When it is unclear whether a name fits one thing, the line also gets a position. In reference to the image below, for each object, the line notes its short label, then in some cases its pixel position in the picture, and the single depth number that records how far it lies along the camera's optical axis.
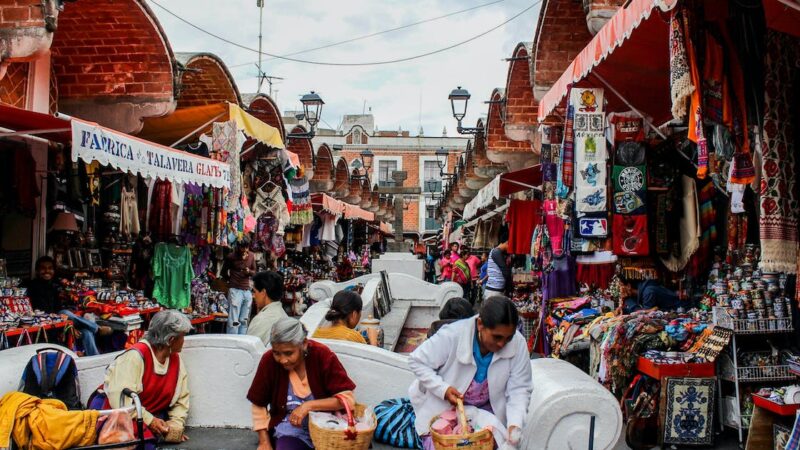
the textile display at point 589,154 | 6.40
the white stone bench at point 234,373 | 4.64
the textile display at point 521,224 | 11.61
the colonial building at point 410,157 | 47.62
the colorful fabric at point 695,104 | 4.16
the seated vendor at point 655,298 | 6.92
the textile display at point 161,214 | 9.42
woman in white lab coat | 3.58
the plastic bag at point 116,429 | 3.99
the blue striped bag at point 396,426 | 4.68
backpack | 4.46
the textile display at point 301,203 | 13.16
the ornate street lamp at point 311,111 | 14.01
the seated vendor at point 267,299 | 5.94
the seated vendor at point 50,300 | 7.59
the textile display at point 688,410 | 5.57
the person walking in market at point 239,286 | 10.83
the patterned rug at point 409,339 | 10.09
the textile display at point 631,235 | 6.50
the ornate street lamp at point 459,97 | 13.57
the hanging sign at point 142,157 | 5.82
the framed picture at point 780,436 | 4.86
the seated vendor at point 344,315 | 5.52
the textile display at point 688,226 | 6.39
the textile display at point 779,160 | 4.23
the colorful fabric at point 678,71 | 4.21
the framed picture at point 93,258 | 8.91
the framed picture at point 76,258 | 8.85
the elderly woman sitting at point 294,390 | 4.10
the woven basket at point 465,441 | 3.24
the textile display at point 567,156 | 6.65
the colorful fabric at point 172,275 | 9.27
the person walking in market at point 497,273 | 11.38
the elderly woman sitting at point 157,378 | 4.45
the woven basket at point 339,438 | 3.77
